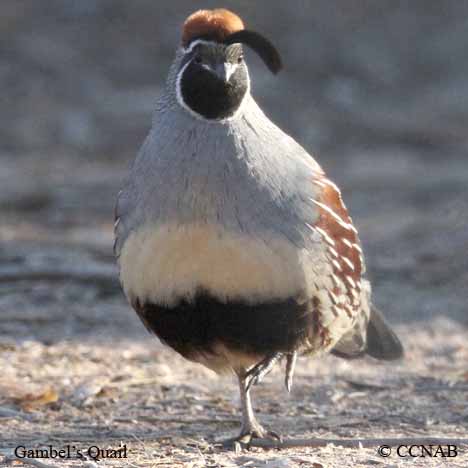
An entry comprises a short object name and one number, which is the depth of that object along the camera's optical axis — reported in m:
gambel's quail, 8.80
